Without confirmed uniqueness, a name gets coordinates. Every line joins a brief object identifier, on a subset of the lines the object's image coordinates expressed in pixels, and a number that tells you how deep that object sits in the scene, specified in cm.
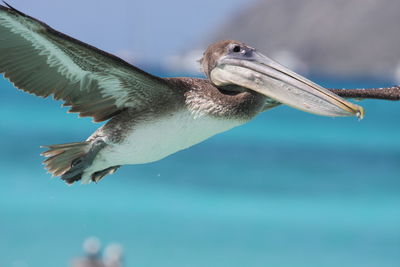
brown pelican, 916
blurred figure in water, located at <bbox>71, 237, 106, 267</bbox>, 2605
